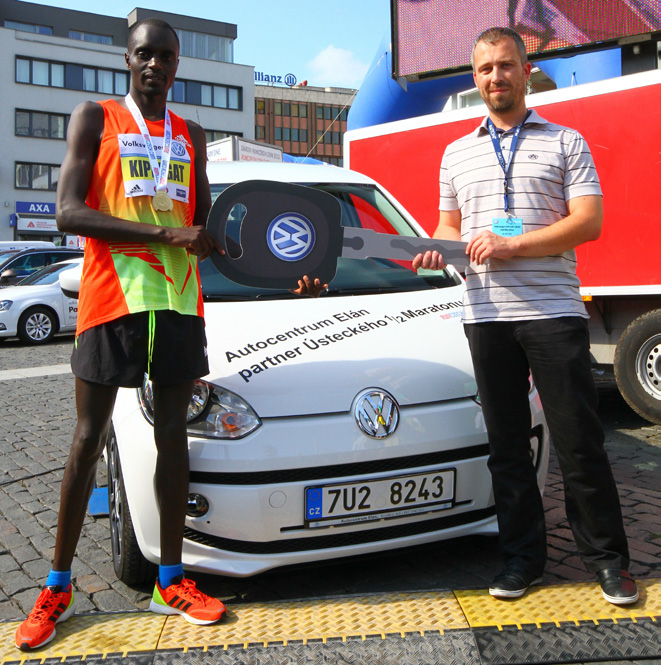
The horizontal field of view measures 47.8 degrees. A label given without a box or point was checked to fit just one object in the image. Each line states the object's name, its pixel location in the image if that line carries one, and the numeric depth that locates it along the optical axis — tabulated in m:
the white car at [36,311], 12.05
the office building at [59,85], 39.09
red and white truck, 5.17
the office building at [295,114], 78.19
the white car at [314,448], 2.45
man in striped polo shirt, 2.51
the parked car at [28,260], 13.42
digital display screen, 5.70
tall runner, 2.29
